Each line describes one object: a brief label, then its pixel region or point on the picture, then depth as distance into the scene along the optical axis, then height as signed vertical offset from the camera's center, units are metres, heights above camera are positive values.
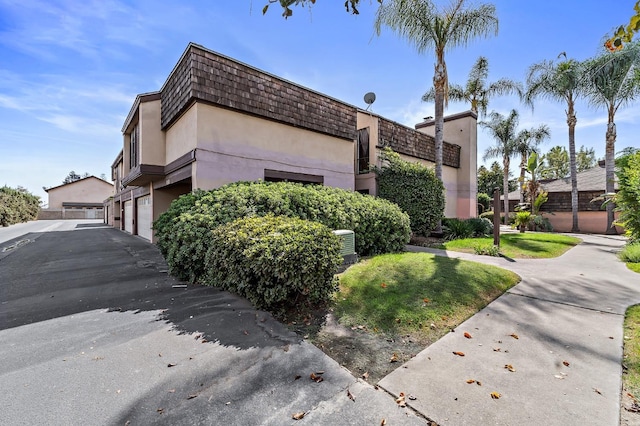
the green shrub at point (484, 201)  26.88 +1.18
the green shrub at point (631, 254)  7.18 -1.11
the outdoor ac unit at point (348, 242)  6.54 -0.67
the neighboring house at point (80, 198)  45.16 +2.76
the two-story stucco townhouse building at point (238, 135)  8.08 +2.92
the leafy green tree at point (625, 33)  2.60 +1.80
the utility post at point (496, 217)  8.89 -0.13
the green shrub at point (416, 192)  11.63 +0.90
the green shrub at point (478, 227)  12.76 -0.65
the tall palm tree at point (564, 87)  17.36 +8.20
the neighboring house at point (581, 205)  19.12 +0.55
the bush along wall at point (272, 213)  5.50 -0.02
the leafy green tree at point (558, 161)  42.28 +7.95
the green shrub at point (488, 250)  8.20 -1.12
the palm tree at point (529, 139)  24.42 +6.57
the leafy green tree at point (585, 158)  43.72 +8.80
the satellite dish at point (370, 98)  14.35 +5.97
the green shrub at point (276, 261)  3.88 -0.69
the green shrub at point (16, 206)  23.98 +0.88
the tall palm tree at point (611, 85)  15.45 +7.54
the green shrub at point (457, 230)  11.86 -0.73
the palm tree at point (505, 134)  23.78 +6.89
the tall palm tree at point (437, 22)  11.08 +7.79
